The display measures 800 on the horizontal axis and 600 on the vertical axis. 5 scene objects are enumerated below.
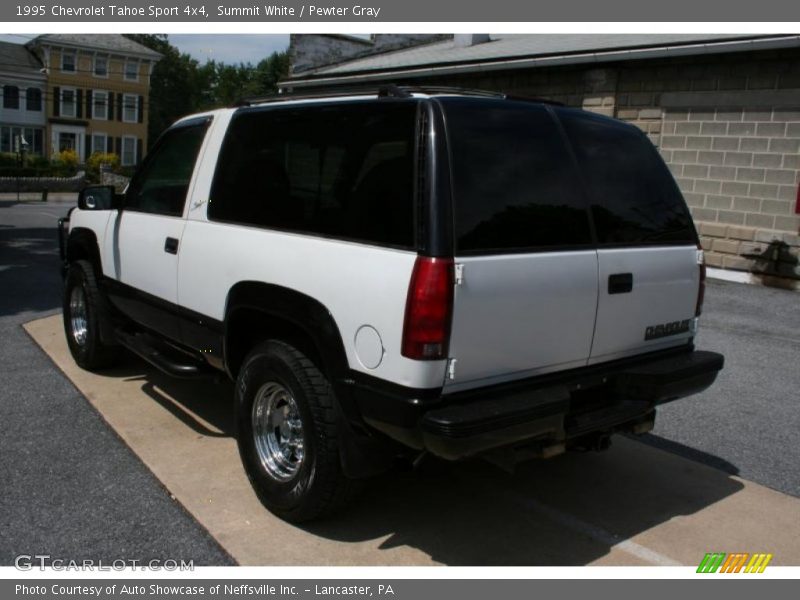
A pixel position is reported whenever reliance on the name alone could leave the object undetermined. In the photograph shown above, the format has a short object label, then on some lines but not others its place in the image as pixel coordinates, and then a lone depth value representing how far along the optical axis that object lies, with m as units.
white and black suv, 3.27
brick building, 11.81
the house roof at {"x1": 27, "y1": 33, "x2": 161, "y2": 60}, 57.22
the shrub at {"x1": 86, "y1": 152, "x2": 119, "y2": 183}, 45.23
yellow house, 57.59
